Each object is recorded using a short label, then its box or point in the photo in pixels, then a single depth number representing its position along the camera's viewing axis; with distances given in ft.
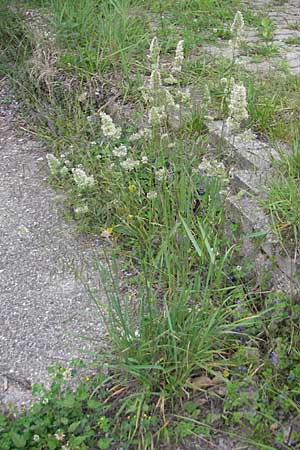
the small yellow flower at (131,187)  10.15
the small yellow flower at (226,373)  7.51
